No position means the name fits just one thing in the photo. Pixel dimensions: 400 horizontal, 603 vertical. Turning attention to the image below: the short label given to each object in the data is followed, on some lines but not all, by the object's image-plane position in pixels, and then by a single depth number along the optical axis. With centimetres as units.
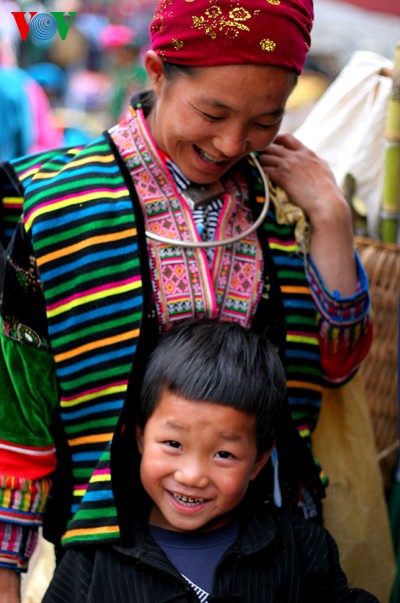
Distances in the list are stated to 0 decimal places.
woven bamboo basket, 307
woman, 194
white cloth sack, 296
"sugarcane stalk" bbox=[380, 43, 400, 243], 285
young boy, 190
